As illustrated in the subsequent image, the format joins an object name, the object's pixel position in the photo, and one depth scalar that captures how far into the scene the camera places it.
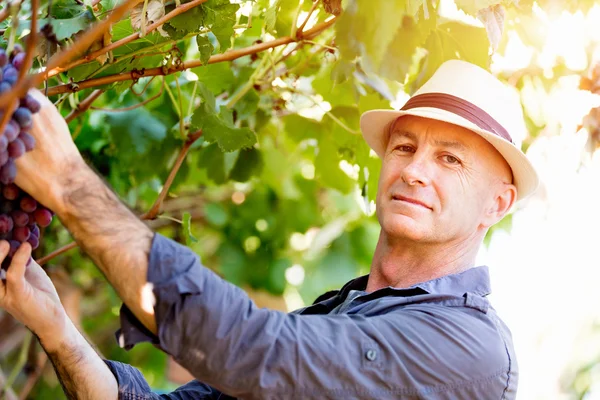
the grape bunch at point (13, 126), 1.45
